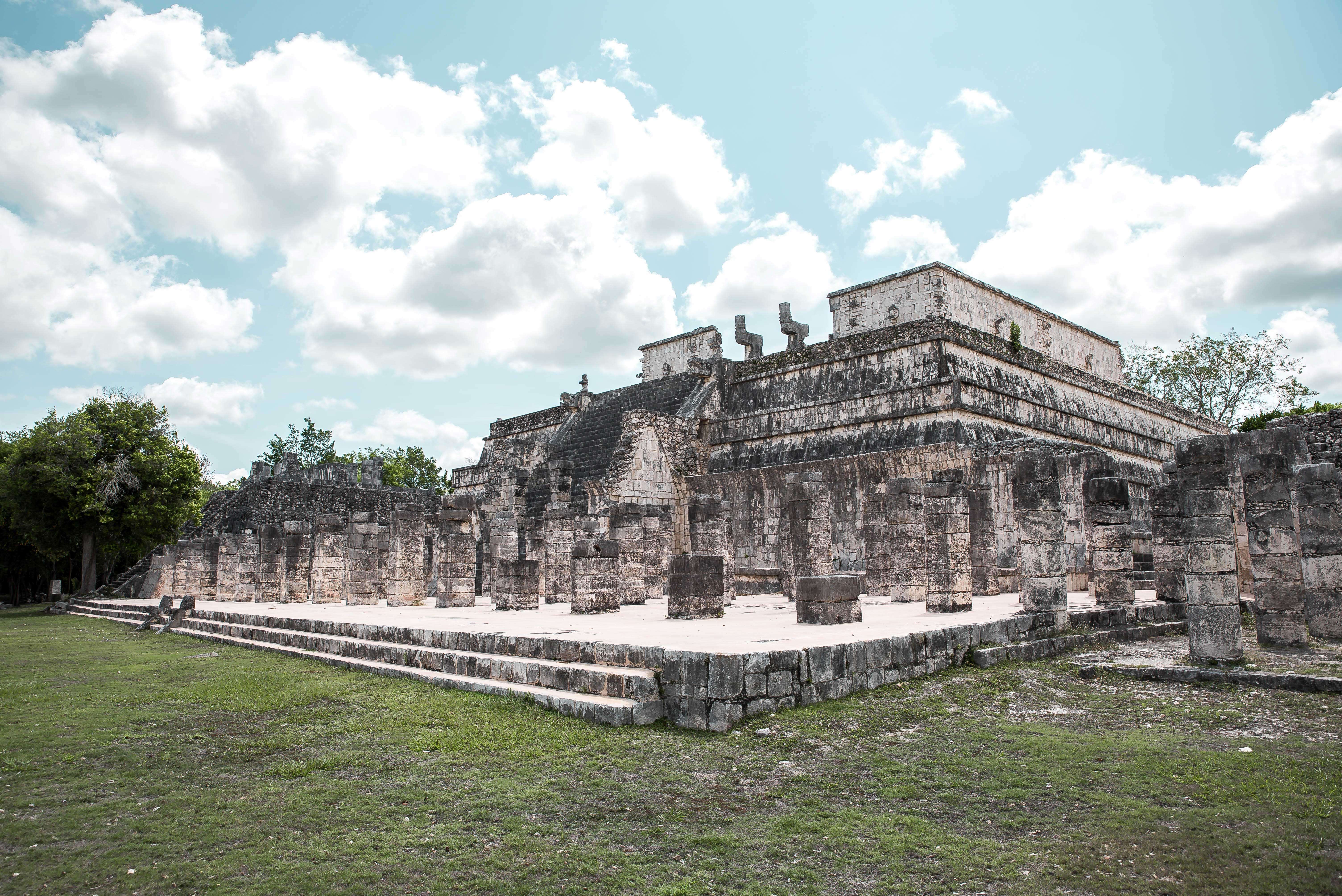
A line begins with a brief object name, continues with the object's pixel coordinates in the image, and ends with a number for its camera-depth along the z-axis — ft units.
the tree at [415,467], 198.18
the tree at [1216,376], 127.44
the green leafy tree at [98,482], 83.10
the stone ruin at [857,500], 29.48
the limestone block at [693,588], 35.55
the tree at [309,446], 221.87
